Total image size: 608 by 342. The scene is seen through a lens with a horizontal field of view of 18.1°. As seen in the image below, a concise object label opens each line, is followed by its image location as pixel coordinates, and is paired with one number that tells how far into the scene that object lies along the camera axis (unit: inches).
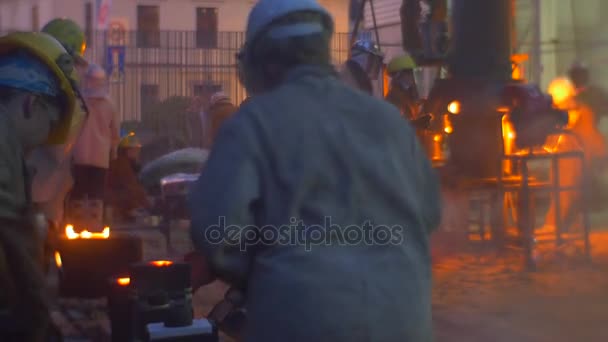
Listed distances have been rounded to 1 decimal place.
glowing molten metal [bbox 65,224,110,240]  465.2
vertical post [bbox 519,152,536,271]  674.9
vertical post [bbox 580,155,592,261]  706.9
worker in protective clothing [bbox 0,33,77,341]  209.5
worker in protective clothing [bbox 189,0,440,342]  187.3
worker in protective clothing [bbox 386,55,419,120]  774.0
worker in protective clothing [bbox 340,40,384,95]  605.4
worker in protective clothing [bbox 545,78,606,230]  729.3
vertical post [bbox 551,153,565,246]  689.4
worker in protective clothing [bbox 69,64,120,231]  497.5
